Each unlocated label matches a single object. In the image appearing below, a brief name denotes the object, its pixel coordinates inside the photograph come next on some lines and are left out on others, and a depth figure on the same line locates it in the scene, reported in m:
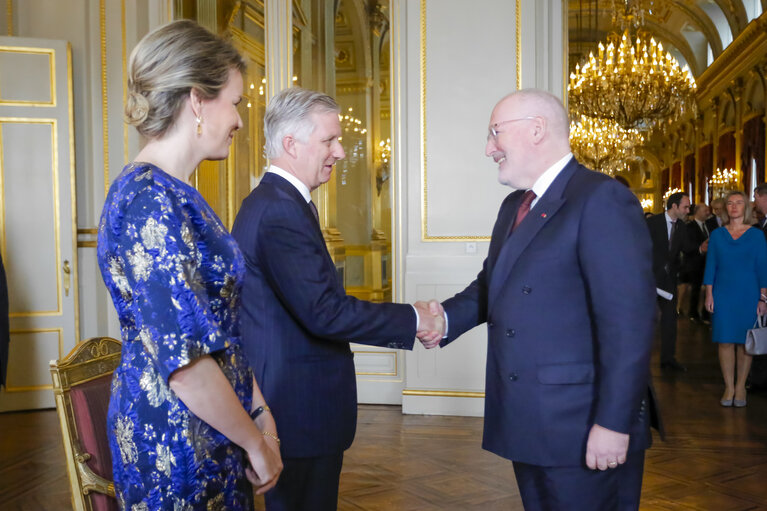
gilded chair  1.59
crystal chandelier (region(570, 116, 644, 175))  11.80
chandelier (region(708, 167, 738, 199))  15.23
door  5.54
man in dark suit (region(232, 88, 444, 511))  1.86
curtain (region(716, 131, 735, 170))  15.74
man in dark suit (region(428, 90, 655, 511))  1.70
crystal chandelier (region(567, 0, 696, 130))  8.73
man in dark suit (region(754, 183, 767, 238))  6.22
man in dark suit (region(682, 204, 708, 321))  9.65
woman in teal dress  5.34
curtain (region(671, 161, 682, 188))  23.05
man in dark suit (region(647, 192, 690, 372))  6.30
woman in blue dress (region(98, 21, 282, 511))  1.30
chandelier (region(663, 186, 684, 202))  23.66
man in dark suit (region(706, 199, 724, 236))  8.04
